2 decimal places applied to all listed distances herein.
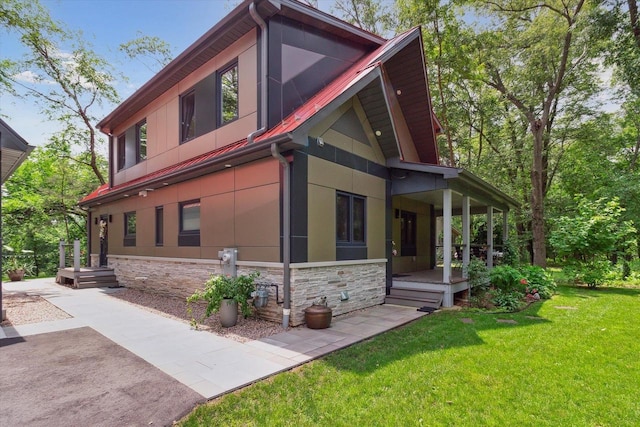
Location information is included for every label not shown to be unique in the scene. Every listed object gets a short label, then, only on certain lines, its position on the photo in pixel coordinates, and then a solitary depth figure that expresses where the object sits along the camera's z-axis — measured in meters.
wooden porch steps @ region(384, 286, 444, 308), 8.77
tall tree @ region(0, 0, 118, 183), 15.72
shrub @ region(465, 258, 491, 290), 9.56
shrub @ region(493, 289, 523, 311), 8.33
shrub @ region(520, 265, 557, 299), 10.19
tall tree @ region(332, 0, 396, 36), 17.94
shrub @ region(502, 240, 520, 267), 13.34
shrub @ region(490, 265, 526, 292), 9.16
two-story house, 7.02
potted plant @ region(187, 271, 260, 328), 6.70
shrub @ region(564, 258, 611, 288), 11.65
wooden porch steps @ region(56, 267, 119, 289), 12.37
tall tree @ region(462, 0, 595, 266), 15.79
